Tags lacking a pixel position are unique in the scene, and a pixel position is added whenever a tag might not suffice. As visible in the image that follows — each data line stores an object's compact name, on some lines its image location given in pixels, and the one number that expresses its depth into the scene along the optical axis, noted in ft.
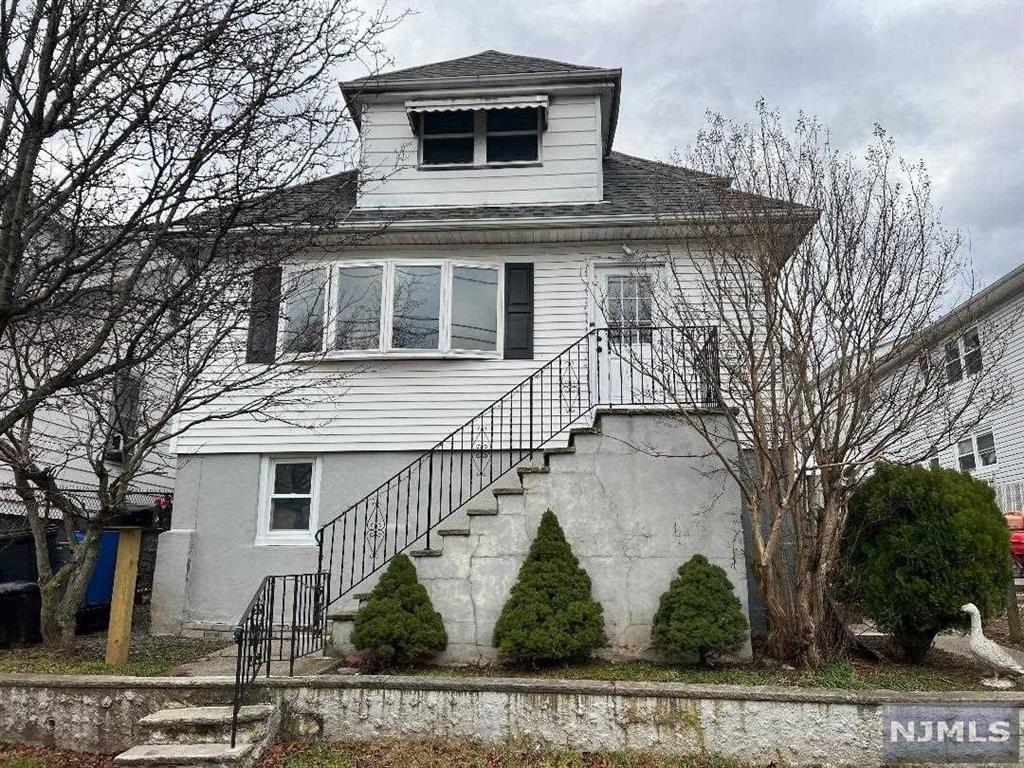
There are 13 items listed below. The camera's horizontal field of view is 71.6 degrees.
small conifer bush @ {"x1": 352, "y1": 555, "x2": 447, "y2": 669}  20.70
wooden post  22.93
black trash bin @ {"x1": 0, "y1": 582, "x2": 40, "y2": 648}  26.40
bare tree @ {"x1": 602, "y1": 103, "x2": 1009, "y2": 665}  21.30
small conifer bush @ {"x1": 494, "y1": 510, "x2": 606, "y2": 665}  20.66
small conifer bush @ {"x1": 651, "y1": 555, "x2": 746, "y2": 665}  20.62
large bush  19.77
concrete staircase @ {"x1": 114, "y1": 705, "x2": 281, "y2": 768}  16.08
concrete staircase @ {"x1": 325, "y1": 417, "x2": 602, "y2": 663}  22.39
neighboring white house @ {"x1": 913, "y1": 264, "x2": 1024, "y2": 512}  48.70
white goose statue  18.65
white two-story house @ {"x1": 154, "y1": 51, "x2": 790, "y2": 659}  29.55
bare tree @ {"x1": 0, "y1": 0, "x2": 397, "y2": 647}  15.69
